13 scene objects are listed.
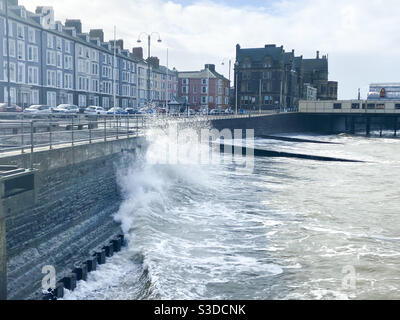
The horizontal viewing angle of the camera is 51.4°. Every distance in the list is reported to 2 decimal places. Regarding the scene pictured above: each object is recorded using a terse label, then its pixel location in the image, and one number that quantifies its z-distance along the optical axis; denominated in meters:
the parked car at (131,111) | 50.74
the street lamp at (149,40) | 36.22
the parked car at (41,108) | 36.80
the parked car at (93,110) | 42.72
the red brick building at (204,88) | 94.19
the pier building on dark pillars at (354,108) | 71.62
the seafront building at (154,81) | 79.88
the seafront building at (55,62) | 46.78
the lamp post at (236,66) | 89.44
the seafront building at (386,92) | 84.56
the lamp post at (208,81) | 93.94
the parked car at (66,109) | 35.69
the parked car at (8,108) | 30.85
